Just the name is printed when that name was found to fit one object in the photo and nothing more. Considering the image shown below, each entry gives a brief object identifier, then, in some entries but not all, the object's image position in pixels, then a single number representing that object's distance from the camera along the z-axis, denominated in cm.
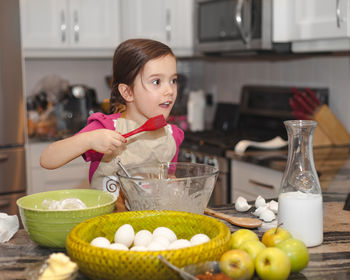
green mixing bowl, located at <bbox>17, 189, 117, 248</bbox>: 112
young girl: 160
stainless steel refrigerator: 299
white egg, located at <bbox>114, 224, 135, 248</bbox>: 104
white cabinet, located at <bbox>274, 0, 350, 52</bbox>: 224
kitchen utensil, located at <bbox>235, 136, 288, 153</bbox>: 262
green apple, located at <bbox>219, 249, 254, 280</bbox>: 91
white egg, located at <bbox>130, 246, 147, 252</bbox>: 94
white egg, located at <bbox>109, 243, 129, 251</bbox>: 94
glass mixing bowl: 119
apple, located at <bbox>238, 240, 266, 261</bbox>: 100
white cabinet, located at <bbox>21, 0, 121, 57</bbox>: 319
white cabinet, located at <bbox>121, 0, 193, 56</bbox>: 335
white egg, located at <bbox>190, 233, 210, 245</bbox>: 100
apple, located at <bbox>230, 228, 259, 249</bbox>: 105
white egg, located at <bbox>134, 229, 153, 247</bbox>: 102
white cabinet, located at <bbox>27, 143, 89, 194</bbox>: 312
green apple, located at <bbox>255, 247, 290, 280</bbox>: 94
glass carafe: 114
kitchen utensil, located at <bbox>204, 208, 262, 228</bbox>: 127
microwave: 263
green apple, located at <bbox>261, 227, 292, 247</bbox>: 106
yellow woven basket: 89
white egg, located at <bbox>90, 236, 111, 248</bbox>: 97
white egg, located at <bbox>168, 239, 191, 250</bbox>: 96
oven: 272
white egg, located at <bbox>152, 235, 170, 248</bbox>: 98
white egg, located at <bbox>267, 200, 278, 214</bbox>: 138
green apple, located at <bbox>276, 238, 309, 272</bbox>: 99
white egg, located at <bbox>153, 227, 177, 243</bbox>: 105
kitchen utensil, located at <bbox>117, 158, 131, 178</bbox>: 125
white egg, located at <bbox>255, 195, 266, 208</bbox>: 142
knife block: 262
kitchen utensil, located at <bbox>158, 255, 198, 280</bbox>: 87
